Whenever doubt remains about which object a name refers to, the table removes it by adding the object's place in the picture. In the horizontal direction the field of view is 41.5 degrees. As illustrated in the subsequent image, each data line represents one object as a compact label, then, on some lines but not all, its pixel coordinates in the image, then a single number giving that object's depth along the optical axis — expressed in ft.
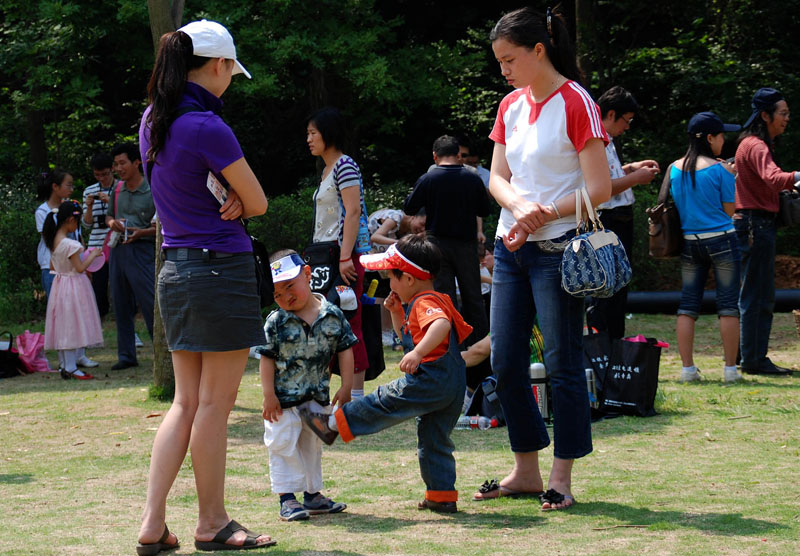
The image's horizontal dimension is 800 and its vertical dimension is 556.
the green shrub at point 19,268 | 49.19
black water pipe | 45.16
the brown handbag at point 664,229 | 28.58
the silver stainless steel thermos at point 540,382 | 22.56
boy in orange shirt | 15.84
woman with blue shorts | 28.04
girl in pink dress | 32.94
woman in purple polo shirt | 13.55
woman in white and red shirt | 15.17
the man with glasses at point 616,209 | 26.30
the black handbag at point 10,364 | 33.42
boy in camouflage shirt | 16.03
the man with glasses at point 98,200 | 36.70
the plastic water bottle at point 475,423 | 22.91
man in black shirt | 25.49
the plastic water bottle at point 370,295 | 22.61
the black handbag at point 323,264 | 23.18
